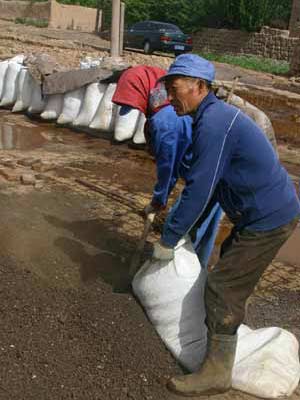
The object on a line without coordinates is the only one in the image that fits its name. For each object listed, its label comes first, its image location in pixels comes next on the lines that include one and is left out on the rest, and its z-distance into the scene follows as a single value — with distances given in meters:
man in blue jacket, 2.32
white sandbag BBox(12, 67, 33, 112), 9.05
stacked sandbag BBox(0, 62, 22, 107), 9.28
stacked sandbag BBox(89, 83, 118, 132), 7.95
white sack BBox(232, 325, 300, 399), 2.64
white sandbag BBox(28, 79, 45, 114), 8.85
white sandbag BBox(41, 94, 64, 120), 8.62
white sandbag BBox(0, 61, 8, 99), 9.53
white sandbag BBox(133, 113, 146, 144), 7.50
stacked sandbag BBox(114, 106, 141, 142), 7.56
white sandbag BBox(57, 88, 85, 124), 8.35
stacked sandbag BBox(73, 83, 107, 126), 8.11
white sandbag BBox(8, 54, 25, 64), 9.52
